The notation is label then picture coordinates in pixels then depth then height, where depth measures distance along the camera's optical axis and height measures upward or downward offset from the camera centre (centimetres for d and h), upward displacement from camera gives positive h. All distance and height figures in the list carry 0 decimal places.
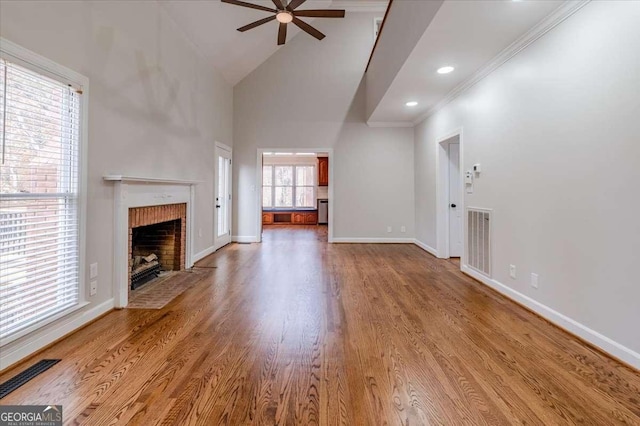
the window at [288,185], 1135 +107
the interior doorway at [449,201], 514 +23
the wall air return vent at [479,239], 363 -33
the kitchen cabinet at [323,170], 1078 +158
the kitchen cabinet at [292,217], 1077 -13
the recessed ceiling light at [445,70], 359 +176
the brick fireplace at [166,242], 423 -42
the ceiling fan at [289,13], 349 +249
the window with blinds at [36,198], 187 +10
